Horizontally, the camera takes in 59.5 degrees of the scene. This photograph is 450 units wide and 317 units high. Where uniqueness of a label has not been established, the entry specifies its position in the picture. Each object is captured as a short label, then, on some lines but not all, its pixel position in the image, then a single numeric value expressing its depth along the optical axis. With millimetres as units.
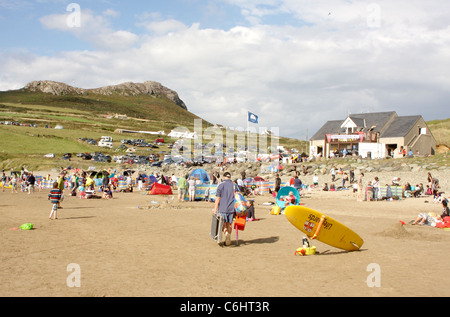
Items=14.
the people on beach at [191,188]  24094
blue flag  37562
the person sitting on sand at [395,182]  28253
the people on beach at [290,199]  17359
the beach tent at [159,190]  29234
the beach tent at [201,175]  29406
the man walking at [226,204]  10383
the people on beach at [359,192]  23839
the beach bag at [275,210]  18047
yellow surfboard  9578
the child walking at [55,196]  14826
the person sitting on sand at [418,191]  25509
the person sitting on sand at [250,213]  15891
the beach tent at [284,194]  18469
